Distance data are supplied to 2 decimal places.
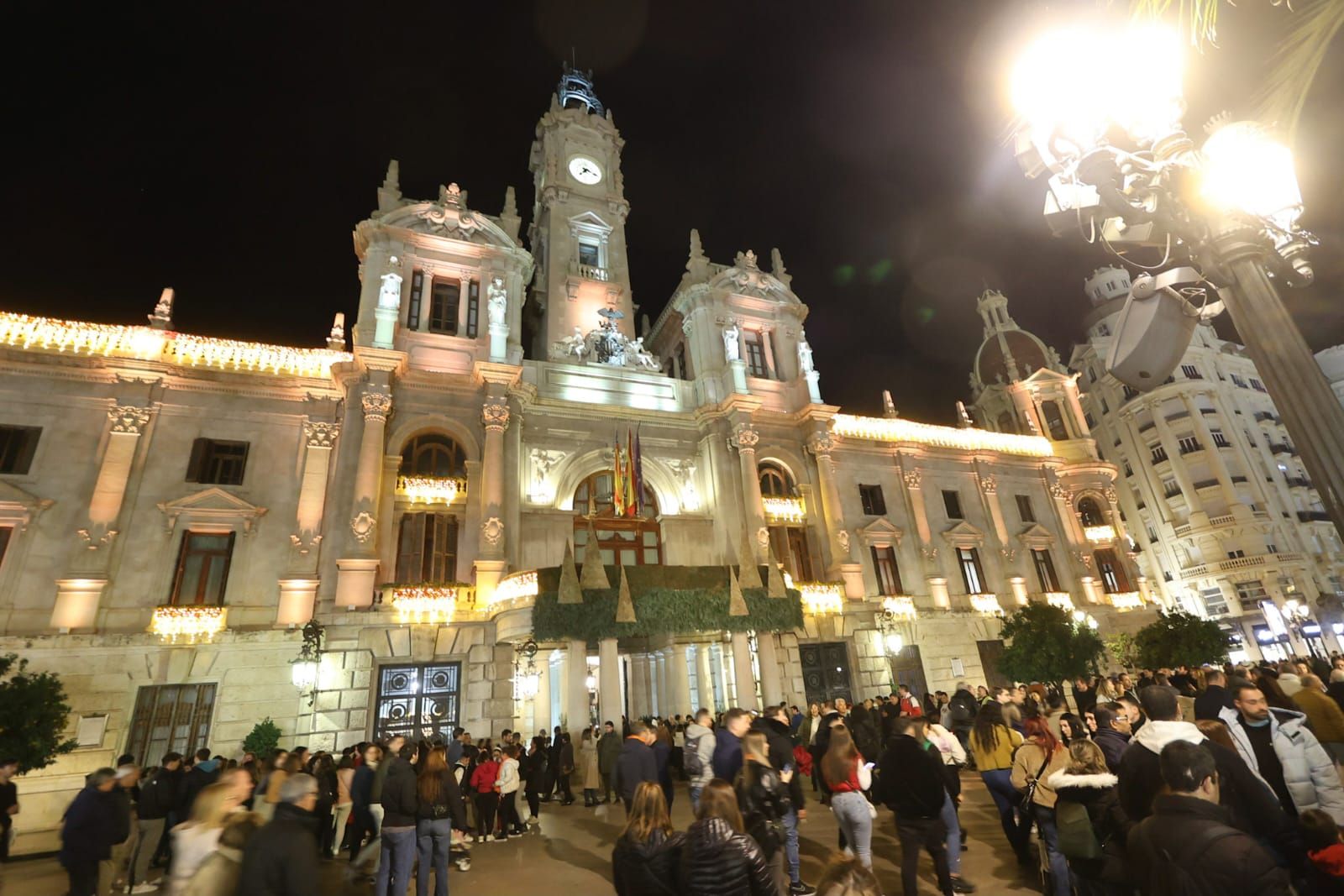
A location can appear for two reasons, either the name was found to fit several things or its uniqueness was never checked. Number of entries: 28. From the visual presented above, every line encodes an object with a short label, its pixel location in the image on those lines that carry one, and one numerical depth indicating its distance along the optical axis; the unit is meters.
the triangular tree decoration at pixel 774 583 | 20.08
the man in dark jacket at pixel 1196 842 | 2.95
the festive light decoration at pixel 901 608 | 26.39
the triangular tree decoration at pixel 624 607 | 17.77
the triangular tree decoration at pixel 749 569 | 19.61
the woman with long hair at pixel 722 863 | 4.00
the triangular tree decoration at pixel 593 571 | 18.08
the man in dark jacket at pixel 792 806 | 6.90
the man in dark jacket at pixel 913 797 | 6.23
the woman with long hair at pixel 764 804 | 6.20
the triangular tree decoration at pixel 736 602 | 18.70
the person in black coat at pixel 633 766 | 8.14
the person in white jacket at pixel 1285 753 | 4.99
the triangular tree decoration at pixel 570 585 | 17.70
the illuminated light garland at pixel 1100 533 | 33.16
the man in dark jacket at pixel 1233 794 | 4.25
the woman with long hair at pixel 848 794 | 6.41
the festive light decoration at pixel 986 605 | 28.39
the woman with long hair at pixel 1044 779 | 6.30
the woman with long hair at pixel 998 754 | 7.77
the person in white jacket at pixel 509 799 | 11.73
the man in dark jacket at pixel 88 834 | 7.25
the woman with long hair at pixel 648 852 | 4.10
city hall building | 17.70
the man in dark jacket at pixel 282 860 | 4.05
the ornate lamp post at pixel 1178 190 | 5.15
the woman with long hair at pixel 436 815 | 7.23
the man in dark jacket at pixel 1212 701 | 6.64
